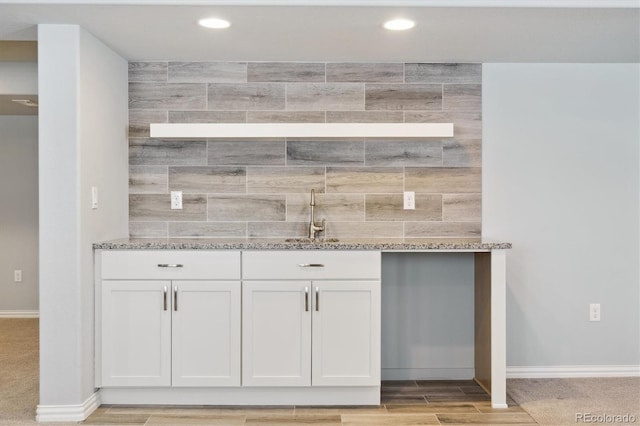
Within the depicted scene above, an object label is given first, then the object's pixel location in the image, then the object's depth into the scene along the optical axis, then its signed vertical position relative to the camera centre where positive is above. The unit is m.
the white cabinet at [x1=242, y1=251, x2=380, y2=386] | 3.12 -0.57
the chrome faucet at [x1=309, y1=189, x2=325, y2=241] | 3.59 -0.09
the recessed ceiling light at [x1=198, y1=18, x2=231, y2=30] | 2.81 +0.94
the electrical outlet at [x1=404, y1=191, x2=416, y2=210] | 3.71 +0.08
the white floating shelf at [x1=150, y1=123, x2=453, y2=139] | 3.40 +0.49
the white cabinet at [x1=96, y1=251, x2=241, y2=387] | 3.11 -0.58
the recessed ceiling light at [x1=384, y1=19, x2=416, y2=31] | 2.81 +0.93
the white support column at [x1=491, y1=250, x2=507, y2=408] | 3.14 -0.64
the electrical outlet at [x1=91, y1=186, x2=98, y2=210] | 3.11 +0.08
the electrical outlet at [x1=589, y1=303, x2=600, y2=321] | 3.76 -0.63
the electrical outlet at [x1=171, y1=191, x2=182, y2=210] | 3.72 +0.08
